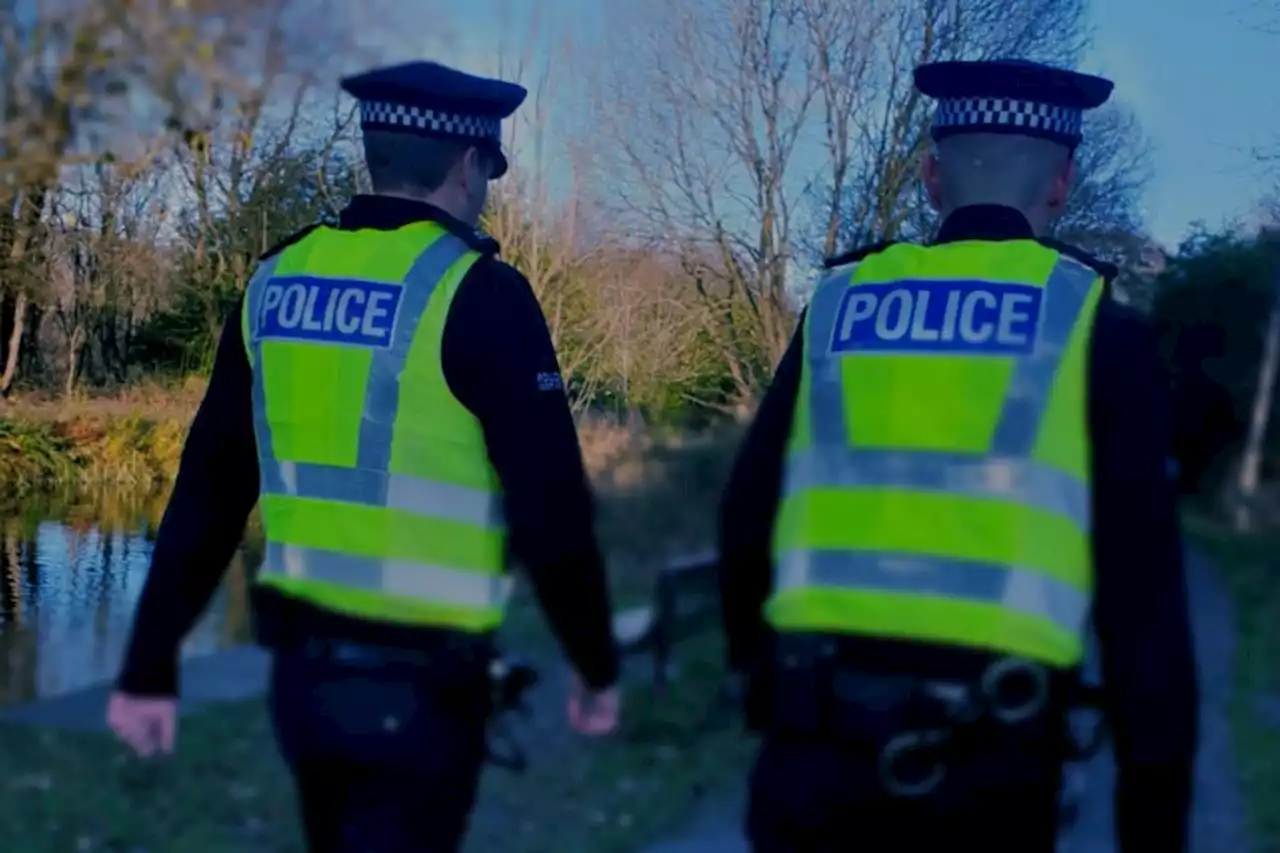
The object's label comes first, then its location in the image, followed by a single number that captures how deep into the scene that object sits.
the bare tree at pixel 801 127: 20.04
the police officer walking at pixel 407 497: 2.68
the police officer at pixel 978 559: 2.12
